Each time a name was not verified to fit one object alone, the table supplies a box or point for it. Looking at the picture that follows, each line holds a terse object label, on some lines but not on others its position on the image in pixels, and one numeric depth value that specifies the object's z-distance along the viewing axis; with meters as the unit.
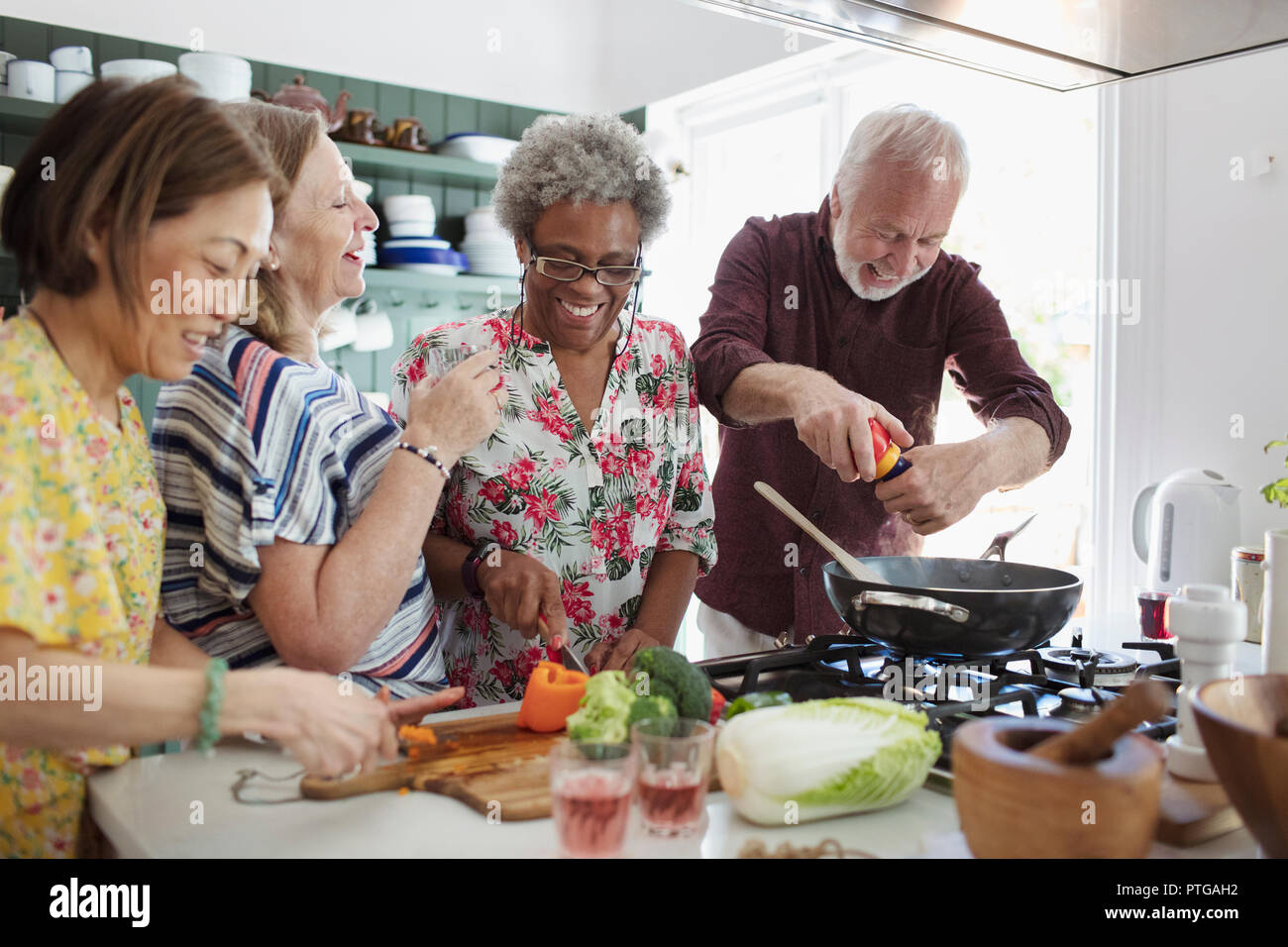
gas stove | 1.27
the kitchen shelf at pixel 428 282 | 3.54
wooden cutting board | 1.00
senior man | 1.82
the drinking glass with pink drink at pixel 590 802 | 0.89
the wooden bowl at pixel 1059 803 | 0.78
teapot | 3.11
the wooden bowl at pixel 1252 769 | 0.80
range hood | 1.38
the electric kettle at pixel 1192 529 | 2.10
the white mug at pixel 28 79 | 2.91
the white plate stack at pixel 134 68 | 2.82
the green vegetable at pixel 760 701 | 1.10
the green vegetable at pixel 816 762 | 0.96
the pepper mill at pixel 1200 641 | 1.09
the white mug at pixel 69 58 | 2.98
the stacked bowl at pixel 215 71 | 2.98
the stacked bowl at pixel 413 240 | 3.59
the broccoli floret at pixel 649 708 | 1.05
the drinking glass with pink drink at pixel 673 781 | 0.94
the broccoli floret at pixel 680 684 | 1.13
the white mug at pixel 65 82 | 2.97
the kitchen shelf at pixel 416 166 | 3.50
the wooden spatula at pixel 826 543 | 1.53
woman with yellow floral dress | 0.87
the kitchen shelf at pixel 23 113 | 2.88
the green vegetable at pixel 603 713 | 1.04
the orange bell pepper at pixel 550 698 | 1.22
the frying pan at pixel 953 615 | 1.27
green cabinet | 3.17
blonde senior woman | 1.15
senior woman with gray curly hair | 1.62
